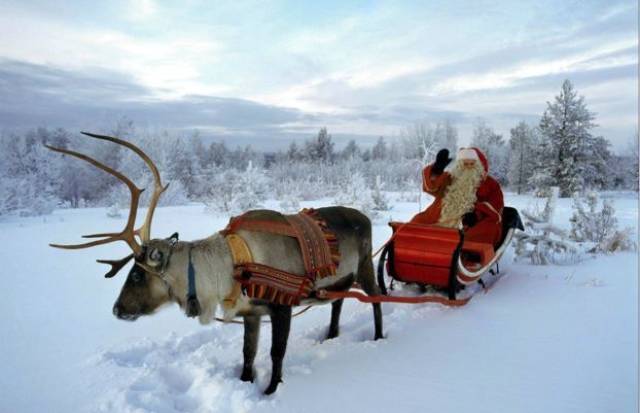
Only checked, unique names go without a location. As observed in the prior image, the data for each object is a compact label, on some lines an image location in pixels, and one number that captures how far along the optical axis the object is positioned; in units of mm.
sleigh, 5055
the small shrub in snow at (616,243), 8164
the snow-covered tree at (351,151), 70875
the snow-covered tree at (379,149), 83638
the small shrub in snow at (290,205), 16106
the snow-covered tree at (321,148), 66375
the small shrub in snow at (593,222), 8570
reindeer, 2992
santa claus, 6266
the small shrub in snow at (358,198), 13477
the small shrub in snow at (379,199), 15281
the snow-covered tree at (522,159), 39688
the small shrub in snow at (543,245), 7465
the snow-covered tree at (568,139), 31109
